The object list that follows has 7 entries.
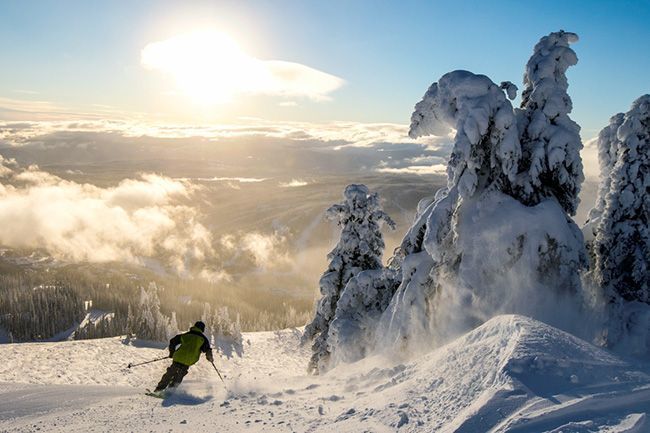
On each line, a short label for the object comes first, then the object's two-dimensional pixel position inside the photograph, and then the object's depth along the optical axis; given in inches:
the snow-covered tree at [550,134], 533.6
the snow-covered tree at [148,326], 4037.9
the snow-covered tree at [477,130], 510.6
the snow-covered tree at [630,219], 589.0
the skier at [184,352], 504.1
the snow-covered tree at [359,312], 792.3
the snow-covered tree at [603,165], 693.9
